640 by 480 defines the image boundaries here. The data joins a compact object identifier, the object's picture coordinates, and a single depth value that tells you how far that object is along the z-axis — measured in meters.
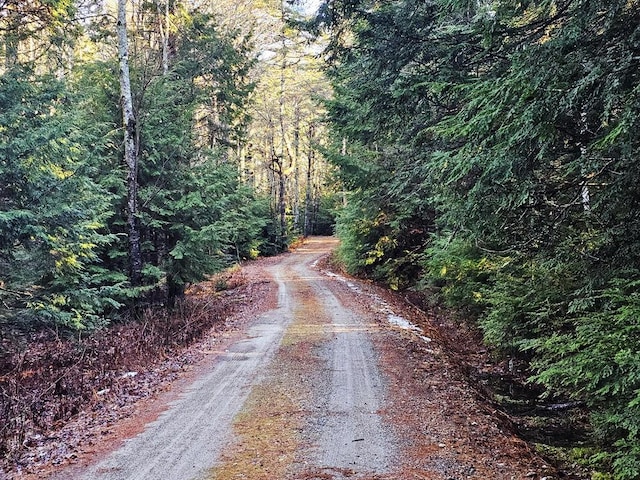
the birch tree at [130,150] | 12.50
